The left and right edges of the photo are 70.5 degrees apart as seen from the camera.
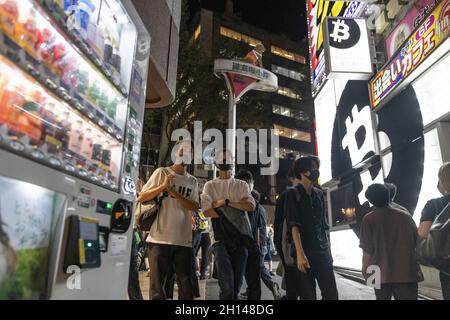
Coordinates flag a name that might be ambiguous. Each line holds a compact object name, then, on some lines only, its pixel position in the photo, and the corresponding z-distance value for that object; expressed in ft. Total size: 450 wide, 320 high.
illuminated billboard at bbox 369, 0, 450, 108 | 14.55
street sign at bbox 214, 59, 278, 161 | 28.30
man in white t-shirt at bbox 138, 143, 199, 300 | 9.91
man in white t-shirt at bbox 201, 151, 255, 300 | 9.80
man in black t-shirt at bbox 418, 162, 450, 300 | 10.10
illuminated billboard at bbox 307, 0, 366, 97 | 27.12
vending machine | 5.25
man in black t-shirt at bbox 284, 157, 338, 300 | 9.60
